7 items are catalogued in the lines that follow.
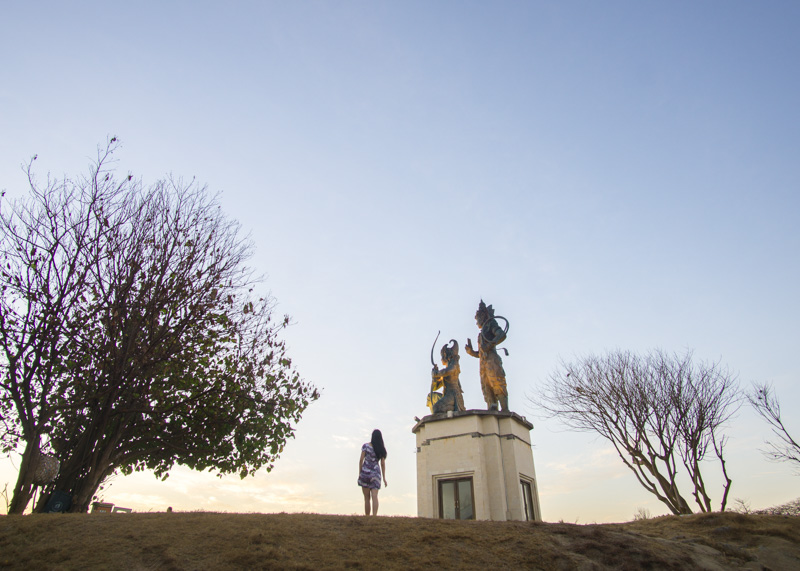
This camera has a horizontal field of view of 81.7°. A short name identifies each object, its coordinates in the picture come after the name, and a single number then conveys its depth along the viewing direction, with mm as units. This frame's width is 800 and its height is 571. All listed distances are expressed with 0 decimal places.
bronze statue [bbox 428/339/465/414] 15352
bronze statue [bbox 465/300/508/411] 15414
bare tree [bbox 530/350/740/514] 15588
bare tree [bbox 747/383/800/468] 17609
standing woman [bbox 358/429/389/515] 10492
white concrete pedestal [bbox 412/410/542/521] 13305
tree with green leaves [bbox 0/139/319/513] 11086
